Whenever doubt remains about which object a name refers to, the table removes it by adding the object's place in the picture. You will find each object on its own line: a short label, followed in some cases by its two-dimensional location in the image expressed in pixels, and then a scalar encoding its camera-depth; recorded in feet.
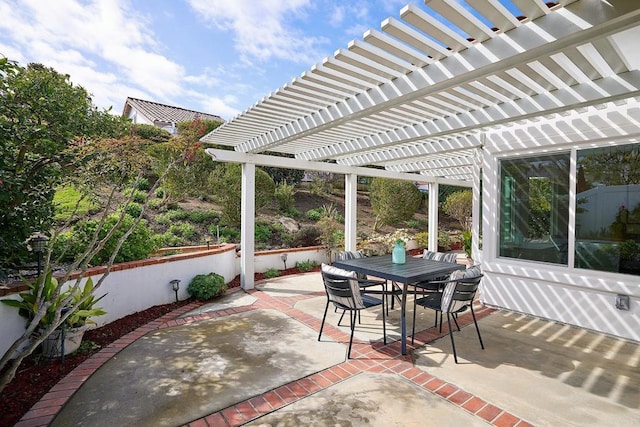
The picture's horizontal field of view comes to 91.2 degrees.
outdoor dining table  14.55
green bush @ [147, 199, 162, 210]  37.63
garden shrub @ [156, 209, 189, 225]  35.12
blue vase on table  18.62
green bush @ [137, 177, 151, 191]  40.19
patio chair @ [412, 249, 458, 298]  19.17
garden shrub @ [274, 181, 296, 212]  45.65
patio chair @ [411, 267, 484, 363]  13.89
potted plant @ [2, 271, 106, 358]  12.58
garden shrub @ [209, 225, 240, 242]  34.42
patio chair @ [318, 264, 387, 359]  14.01
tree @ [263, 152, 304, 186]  54.80
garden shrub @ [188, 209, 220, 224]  37.04
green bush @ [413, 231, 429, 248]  46.11
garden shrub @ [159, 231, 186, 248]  29.49
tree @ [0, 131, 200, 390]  12.97
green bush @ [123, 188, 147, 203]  36.42
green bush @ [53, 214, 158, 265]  16.78
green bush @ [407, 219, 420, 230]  56.85
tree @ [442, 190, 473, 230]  49.67
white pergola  8.75
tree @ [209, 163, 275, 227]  32.65
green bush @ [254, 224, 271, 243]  35.24
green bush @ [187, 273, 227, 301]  21.10
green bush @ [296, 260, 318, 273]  31.73
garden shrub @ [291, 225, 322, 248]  35.65
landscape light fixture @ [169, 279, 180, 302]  20.24
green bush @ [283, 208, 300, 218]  45.31
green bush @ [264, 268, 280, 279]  28.68
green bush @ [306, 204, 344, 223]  46.01
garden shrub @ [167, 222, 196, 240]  33.04
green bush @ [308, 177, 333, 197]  56.39
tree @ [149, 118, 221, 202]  30.60
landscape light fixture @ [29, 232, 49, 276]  13.71
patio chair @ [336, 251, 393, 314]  18.26
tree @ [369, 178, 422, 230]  49.08
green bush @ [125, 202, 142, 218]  33.06
